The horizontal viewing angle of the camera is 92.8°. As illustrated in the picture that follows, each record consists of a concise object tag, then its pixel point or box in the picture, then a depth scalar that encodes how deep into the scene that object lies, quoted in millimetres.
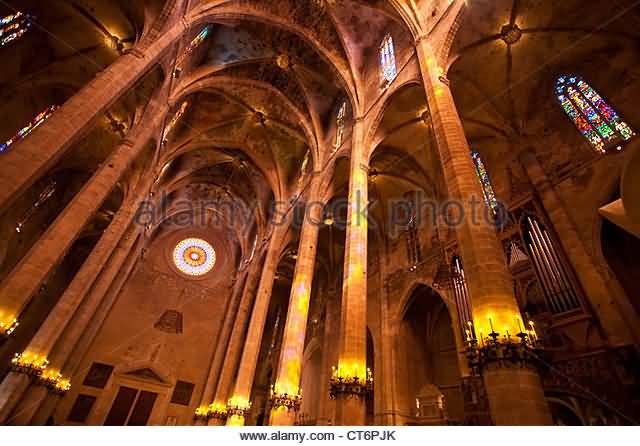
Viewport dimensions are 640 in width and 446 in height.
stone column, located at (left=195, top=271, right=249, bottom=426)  16969
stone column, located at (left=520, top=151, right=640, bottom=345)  7586
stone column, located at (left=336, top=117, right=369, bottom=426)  7246
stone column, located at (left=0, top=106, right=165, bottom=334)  6238
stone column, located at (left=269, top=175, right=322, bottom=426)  9102
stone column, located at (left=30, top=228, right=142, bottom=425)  10829
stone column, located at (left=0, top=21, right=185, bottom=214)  5277
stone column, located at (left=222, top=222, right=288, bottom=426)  12930
